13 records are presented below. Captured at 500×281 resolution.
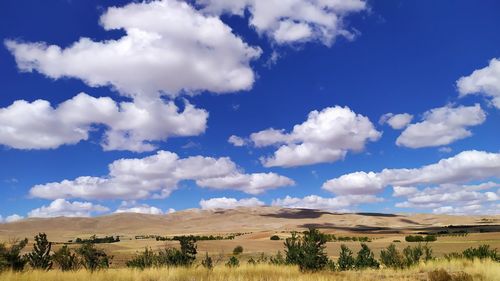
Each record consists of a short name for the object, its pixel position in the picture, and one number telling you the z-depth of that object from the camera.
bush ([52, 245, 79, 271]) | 21.40
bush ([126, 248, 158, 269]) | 21.78
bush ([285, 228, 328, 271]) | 21.06
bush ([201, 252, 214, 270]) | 19.03
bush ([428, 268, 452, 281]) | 16.25
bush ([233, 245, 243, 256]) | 50.15
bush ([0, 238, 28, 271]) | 18.66
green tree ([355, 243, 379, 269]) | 24.94
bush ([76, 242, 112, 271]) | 24.41
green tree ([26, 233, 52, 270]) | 21.77
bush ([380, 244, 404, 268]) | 23.79
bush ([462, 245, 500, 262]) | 25.95
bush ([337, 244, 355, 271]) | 24.96
